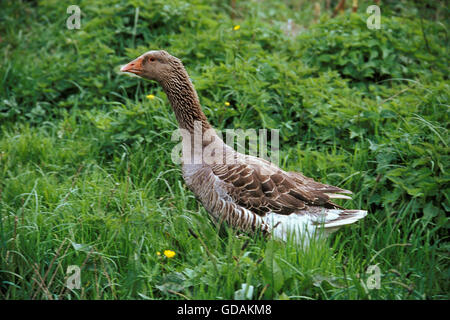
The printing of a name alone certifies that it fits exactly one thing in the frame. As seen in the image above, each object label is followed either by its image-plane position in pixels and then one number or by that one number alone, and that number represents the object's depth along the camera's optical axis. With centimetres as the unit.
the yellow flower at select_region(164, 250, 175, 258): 354
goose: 395
